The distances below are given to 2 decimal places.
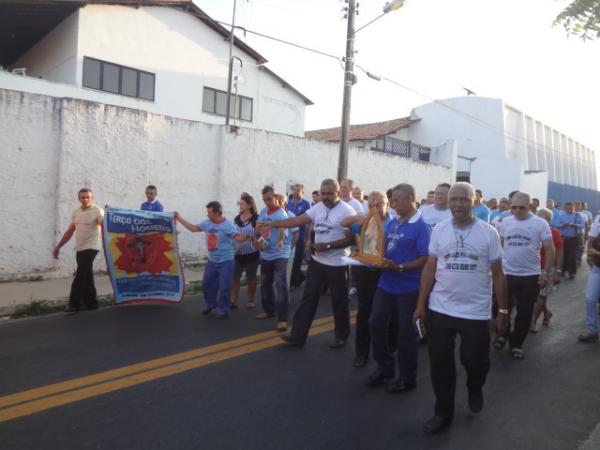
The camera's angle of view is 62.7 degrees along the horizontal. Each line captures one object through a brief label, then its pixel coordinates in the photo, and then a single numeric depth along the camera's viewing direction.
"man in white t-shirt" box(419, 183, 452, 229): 6.55
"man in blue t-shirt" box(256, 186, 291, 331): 6.66
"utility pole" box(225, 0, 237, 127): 18.49
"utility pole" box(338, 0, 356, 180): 13.05
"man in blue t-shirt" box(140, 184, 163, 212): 9.02
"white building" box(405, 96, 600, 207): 26.67
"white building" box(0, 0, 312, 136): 16.58
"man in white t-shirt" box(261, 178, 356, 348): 5.38
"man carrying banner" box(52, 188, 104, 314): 6.99
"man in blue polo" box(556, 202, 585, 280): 11.58
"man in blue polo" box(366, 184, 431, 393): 4.25
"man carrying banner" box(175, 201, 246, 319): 6.74
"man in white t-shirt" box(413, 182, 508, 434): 3.60
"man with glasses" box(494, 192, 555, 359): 5.53
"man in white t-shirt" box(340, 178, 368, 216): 7.70
